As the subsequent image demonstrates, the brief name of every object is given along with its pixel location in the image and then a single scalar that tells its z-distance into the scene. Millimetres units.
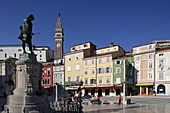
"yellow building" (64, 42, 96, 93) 49984
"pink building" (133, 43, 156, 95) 41250
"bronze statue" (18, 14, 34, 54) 11930
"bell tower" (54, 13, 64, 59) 85625
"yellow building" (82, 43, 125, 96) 45156
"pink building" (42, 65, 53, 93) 54688
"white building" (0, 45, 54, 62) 83875
